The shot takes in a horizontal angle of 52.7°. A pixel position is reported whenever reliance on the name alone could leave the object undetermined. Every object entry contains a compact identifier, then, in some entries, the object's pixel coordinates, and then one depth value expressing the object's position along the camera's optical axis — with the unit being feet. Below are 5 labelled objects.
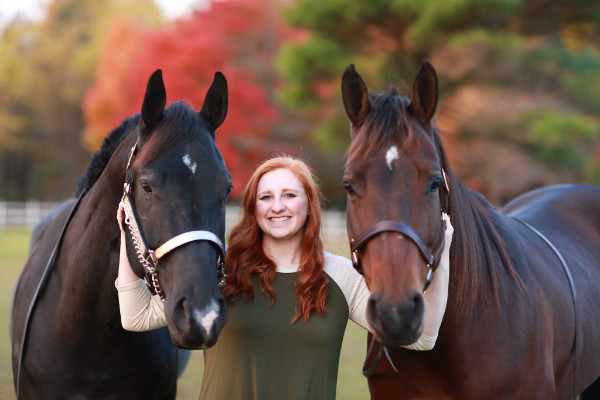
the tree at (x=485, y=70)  46.01
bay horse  7.14
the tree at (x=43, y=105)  100.99
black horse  7.59
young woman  8.12
